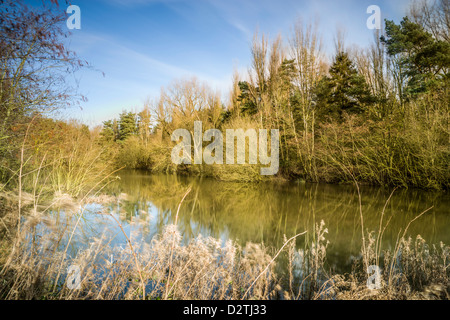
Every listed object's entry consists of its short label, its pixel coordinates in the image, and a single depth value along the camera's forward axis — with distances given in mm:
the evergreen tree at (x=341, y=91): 16281
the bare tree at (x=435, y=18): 14373
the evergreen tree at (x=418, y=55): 12453
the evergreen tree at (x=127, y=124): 36378
